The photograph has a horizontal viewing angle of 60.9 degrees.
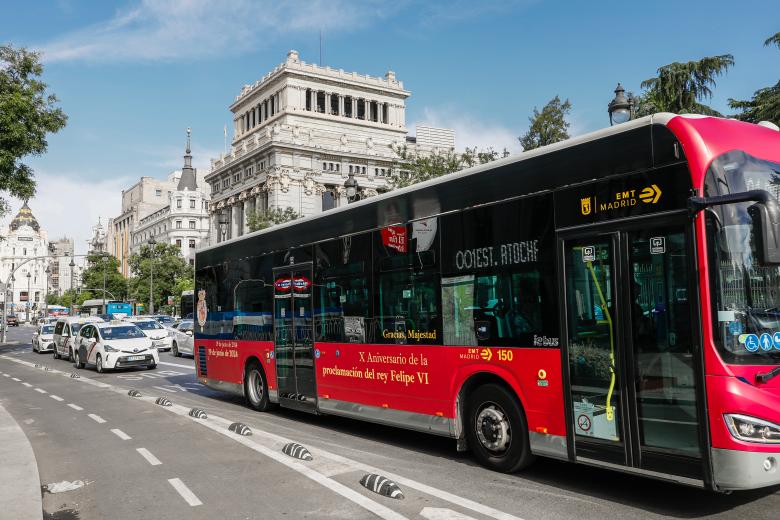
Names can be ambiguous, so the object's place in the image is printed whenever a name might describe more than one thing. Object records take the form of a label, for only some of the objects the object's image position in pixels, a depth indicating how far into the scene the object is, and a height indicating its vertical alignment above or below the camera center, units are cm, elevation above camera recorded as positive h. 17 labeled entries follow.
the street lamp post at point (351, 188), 1783 +332
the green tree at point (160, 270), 7862 +546
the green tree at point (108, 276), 9888 +621
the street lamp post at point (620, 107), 974 +284
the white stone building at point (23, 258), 17375 +1589
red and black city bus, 529 -2
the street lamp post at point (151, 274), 7081 +443
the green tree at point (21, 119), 3067 +965
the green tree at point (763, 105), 1917 +593
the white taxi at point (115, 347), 2289 -106
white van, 2936 -69
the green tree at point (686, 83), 1969 +646
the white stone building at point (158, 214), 12644 +2171
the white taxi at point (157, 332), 3412 -85
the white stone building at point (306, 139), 8073 +2224
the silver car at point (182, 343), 3061 -129
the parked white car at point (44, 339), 3699 -108
